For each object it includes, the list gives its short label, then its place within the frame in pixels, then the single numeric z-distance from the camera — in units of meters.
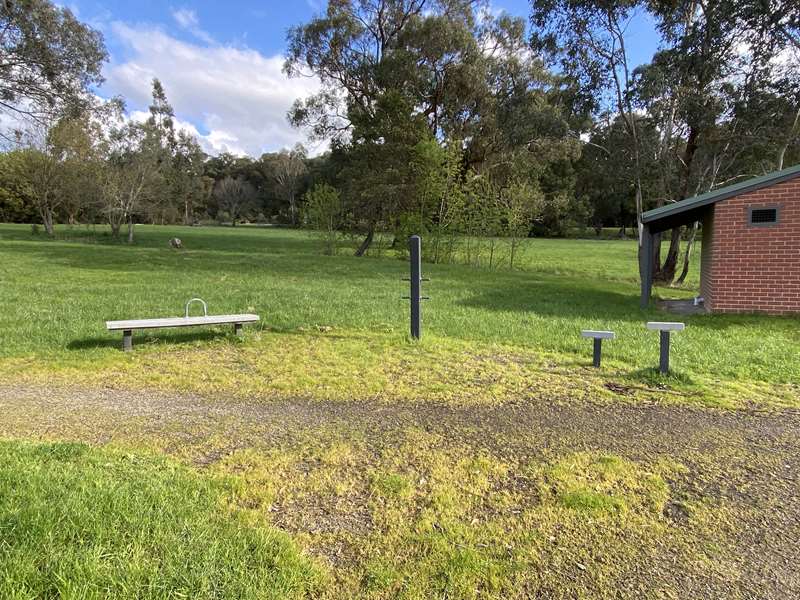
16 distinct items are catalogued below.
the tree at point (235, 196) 81.12
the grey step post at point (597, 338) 5.54
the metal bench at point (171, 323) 6.06
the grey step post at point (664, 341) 5.26
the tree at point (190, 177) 67.12
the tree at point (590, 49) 17.34
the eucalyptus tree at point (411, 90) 22.53
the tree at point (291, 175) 73.81
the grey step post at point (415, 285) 6.81
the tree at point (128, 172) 28.06
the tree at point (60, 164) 27.73
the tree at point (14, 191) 32.97
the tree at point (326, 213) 24.30
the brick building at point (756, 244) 9.21
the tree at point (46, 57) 18.14
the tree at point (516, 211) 20.08
